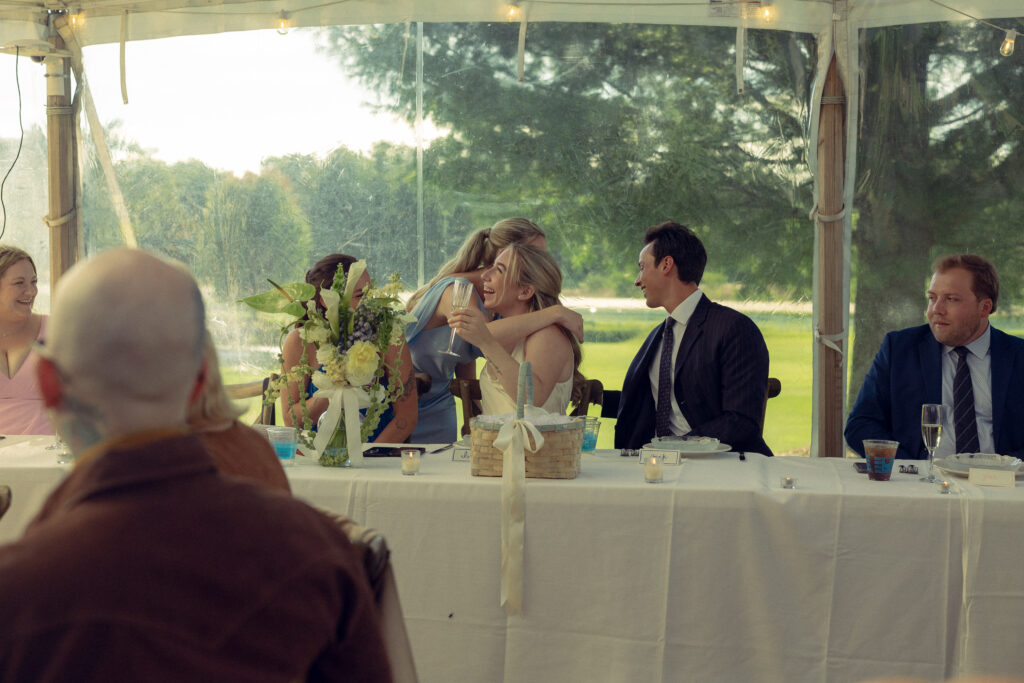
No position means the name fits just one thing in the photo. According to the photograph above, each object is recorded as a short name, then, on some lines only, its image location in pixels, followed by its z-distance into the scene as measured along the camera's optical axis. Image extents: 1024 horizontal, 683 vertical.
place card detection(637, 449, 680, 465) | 2.62
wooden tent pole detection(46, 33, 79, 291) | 4.57
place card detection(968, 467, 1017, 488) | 2.34
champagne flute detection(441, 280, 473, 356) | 3.27
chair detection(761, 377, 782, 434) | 3.37
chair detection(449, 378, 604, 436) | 3.44
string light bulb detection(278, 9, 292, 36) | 4.20
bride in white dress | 3.09
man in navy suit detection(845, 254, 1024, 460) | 3.07
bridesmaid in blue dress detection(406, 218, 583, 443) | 3.75
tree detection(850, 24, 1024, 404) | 4.03
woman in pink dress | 3.46
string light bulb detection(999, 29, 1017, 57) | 3.78
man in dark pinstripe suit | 3.18
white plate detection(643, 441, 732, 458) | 2.75
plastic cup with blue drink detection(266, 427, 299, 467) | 2.64
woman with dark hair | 3.12
